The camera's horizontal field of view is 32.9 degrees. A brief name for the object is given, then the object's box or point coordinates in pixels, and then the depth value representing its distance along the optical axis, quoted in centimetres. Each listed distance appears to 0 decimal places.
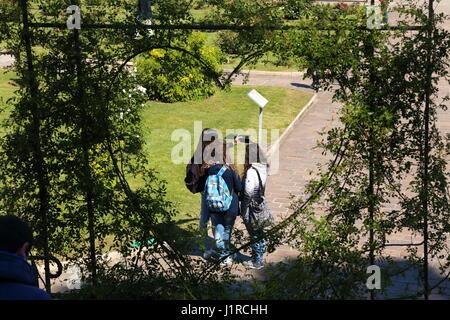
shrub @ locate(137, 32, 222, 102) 1705
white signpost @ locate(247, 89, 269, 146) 1293
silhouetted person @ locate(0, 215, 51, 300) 323
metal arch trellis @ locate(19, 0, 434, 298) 548
